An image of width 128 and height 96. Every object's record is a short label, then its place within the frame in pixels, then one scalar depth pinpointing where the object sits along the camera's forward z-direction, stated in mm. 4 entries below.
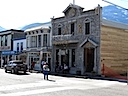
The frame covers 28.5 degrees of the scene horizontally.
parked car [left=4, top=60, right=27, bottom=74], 31608
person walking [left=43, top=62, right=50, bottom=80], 23953
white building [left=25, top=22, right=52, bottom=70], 38031
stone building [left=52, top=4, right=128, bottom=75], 29250
